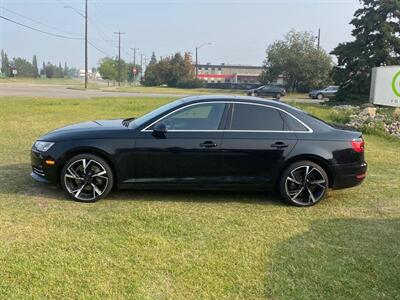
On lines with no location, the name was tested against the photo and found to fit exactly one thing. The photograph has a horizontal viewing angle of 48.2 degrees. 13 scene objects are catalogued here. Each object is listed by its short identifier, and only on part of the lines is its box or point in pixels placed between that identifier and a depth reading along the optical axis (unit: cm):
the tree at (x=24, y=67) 13250
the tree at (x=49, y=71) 13995
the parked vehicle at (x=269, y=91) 4749
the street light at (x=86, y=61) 4929
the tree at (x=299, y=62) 6147
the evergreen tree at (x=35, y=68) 13301
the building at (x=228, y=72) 11231
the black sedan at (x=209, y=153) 591
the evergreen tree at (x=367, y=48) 2986
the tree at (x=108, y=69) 10750
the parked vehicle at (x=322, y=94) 4734
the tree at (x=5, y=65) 10825
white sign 1869
